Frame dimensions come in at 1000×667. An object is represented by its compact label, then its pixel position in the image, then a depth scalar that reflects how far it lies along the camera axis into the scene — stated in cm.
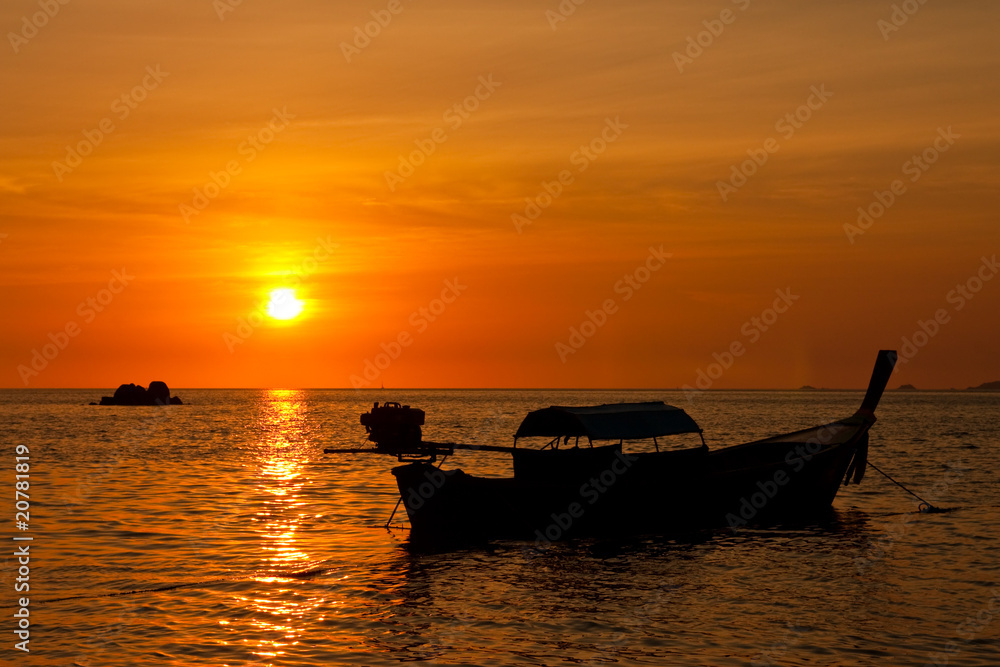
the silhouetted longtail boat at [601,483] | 2608
